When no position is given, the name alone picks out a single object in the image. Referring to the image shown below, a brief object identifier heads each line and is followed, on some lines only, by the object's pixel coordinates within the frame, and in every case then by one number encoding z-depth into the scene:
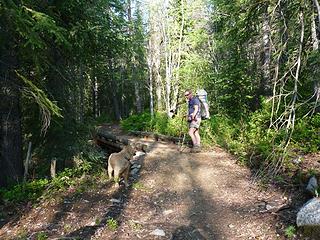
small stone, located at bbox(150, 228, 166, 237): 4.27
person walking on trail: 7.61
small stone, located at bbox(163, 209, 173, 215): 5.02
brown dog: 6.15
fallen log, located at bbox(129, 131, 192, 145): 9.49
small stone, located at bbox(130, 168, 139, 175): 6.80
